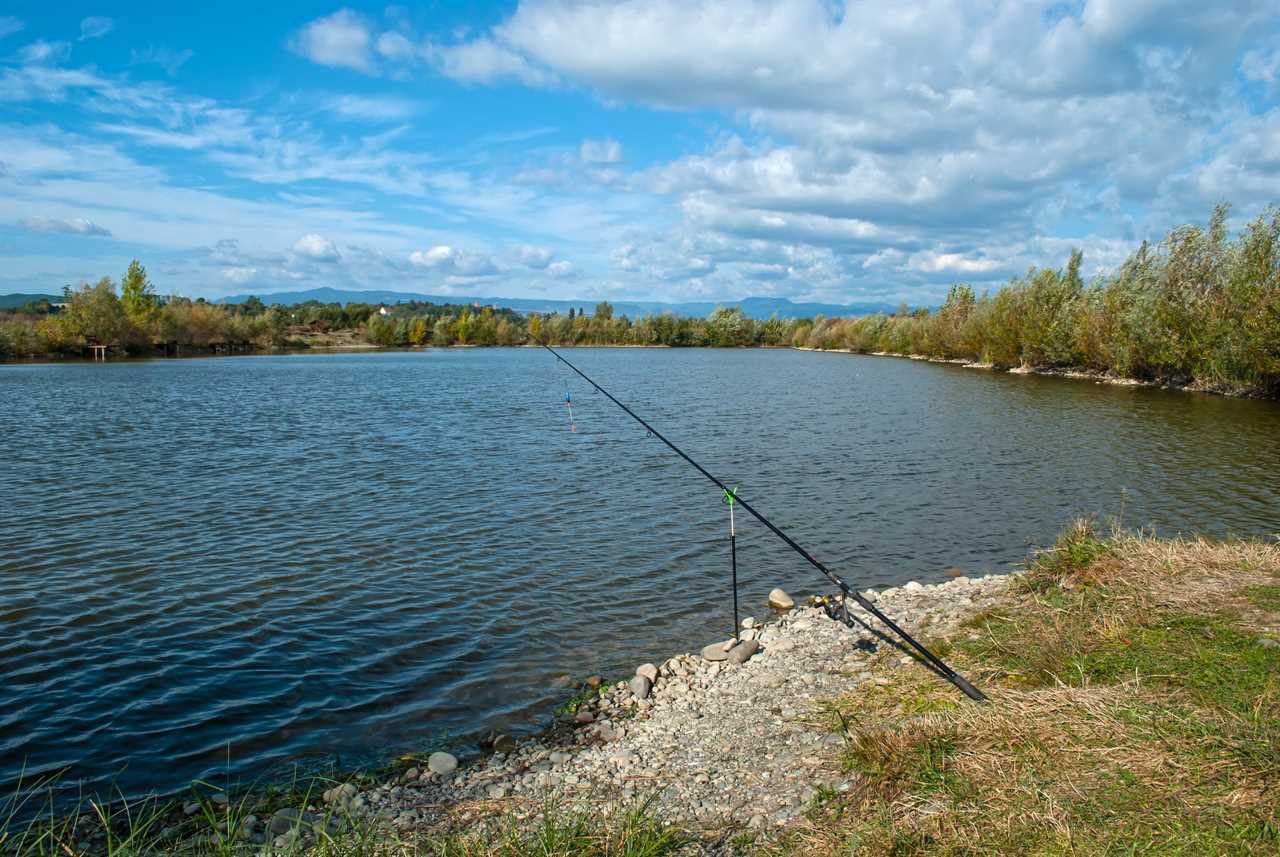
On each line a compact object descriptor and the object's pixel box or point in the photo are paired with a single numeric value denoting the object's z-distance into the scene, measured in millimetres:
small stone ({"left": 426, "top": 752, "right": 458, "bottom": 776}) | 7574
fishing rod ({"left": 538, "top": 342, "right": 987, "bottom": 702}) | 6693
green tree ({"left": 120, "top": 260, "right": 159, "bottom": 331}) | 94188
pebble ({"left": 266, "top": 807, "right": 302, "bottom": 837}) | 6434
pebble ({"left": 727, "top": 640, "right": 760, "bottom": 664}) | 10008
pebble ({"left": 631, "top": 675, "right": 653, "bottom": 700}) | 9133
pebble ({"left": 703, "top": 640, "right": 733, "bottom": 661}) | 10117
